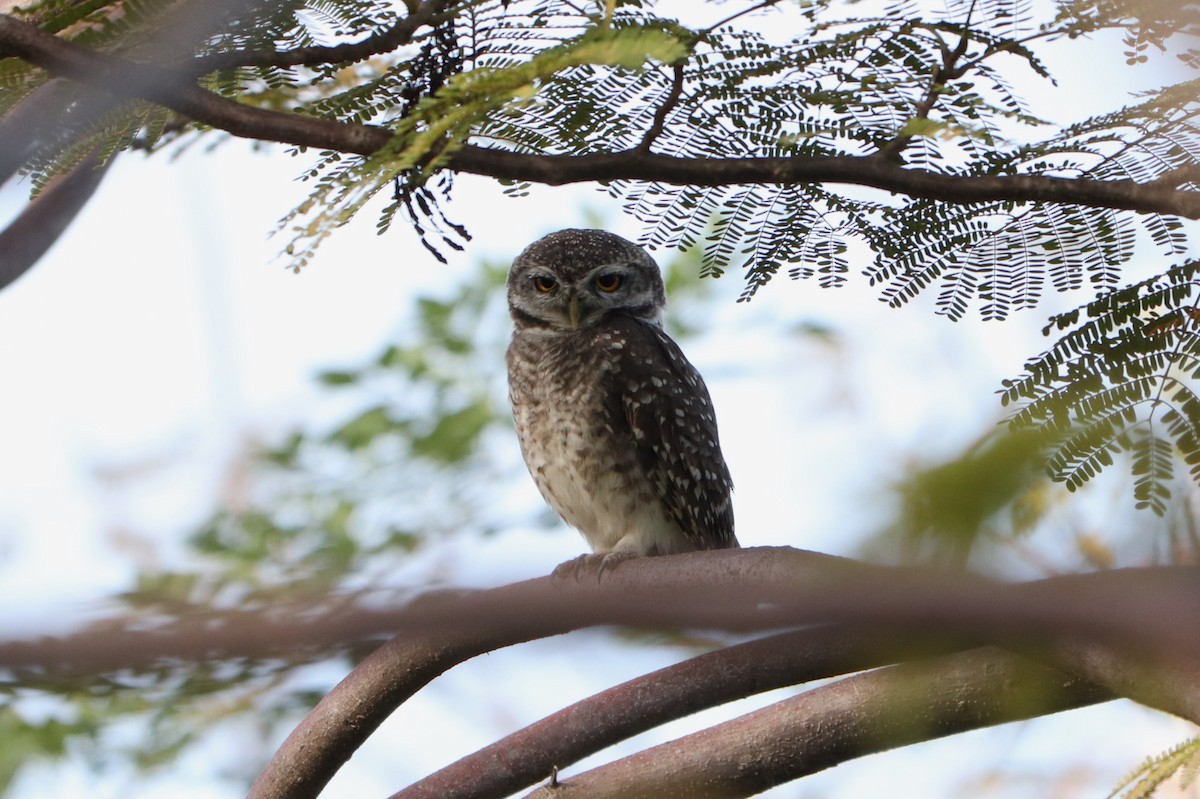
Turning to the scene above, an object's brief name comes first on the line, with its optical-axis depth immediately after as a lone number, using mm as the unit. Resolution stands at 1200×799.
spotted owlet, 8461
